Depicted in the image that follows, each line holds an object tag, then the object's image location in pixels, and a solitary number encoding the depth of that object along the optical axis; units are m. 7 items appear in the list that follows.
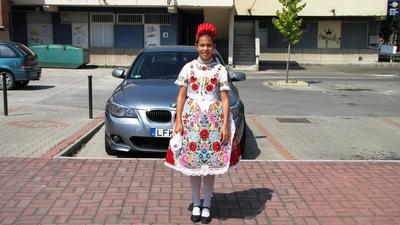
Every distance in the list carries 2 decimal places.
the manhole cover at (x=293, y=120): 11.30
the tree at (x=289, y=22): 22.02
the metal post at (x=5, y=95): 10.78
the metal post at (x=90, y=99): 10.79
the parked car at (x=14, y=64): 16.38
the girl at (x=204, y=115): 4.53
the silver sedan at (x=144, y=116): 6.87
